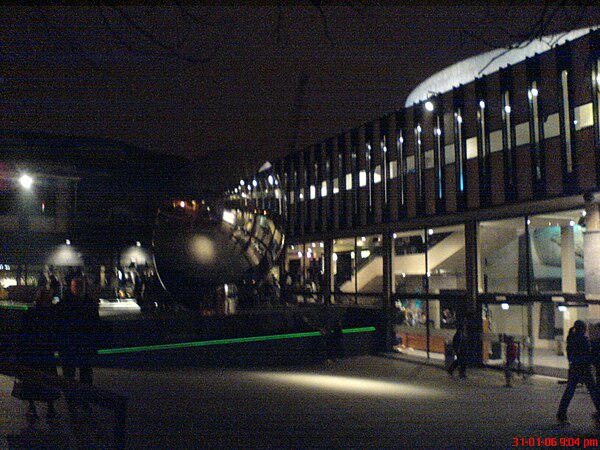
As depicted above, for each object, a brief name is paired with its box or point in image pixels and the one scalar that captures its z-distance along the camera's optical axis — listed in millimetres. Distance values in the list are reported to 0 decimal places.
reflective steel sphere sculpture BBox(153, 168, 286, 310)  14781
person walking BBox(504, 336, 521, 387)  15625
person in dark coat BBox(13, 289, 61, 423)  9312
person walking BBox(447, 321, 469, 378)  16969
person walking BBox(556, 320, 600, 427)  10117
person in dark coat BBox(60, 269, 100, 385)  9484
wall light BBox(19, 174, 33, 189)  22339
